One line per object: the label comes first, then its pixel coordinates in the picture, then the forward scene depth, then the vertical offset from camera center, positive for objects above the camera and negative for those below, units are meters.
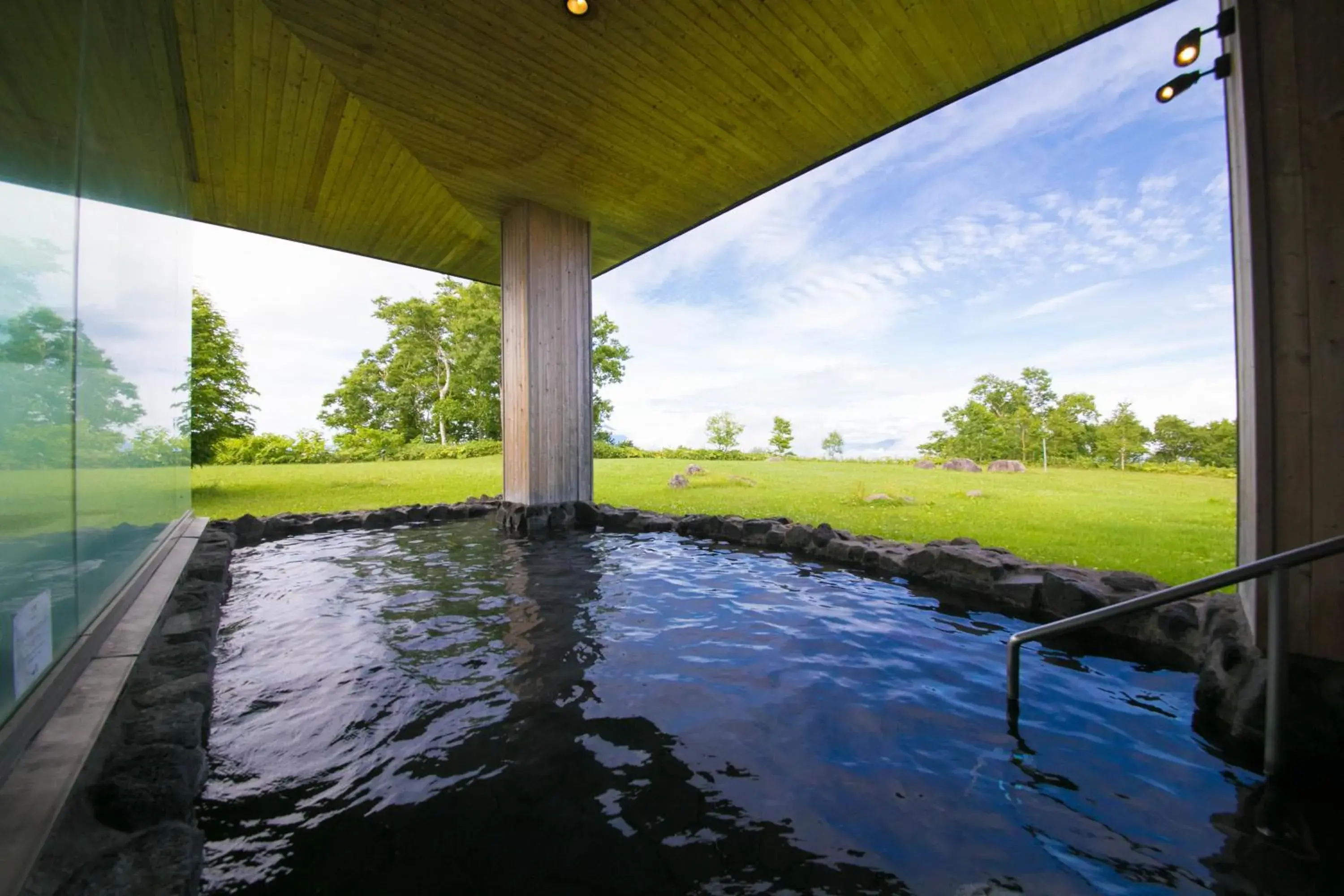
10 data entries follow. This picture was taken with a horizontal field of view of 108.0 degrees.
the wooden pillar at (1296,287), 1.69 +0.58
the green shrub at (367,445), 14.12 +0.37
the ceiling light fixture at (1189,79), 2.08 +1.61
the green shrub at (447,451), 15.05 +0.16
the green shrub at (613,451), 17.20 +0.13
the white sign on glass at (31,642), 1.26 -0.50
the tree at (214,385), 10.12 +1.59
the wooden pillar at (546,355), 5.82 +1.24
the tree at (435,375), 18.50 +3.19
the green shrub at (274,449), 11.81 +0.23
